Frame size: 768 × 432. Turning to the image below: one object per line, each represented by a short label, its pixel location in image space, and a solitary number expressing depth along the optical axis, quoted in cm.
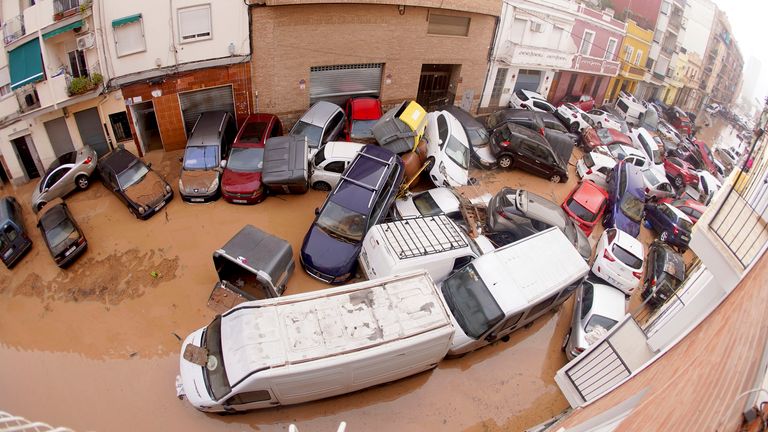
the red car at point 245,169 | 1077
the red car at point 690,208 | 1378
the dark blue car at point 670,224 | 1277
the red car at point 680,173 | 1806
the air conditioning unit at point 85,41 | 1065
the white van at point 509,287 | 766
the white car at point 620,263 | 1012
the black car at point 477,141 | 1416
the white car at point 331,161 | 1123
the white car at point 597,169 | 1493
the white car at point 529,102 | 1897
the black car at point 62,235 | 886
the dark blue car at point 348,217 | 898
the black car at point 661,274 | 1031
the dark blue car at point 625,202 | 1259
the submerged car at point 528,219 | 1041
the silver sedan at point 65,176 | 1027
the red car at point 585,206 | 1191
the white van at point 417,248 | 812
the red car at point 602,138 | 1744
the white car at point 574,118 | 1844
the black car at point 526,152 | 1388
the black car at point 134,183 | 1019
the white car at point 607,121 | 1948
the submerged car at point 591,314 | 831
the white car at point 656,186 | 1494
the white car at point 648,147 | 1772
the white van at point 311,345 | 613
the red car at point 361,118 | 1294
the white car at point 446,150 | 1198
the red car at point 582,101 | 2194
